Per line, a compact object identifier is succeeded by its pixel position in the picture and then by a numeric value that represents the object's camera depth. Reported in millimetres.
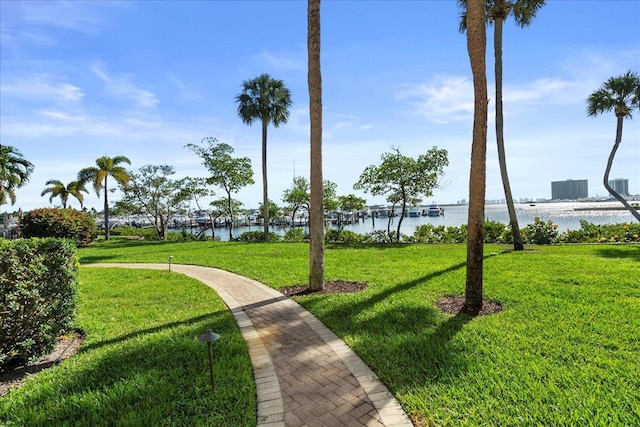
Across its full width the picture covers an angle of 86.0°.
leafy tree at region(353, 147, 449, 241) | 17125
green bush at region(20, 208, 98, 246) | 15516
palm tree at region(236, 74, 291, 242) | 19234
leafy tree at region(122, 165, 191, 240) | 23266
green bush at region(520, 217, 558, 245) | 14375
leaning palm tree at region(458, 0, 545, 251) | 11586
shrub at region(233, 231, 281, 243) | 20078
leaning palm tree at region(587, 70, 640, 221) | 16641
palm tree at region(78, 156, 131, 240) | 23078
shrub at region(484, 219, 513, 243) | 15625
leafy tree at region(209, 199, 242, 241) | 24922
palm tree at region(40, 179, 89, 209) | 30172
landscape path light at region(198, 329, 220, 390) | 3205
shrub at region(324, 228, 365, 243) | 18312
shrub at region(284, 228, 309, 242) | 19634
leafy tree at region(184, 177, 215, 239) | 23500
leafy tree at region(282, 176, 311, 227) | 24953
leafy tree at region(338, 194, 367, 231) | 22312
